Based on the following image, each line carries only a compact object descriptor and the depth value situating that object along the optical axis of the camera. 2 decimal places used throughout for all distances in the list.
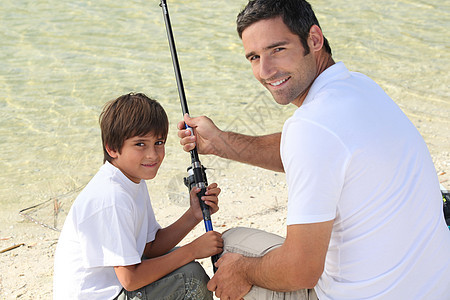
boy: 3.87
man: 3.58
